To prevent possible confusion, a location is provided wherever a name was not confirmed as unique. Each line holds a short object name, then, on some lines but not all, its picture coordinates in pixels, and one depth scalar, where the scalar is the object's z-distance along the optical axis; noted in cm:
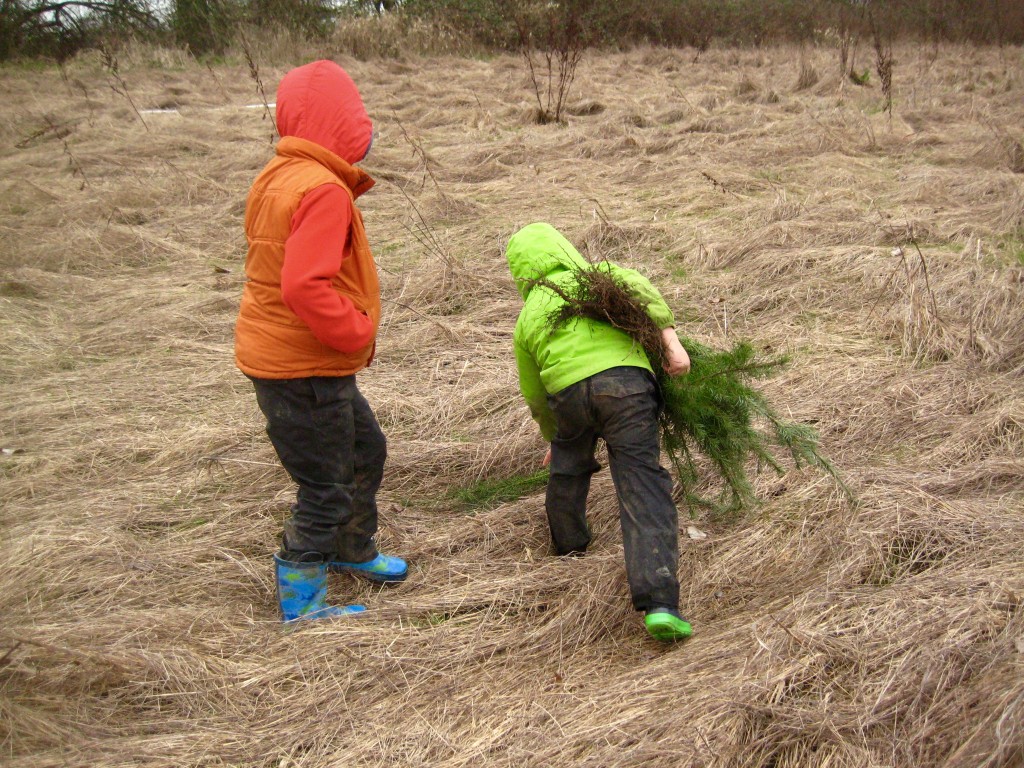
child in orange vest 234
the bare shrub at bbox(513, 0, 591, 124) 1029
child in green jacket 241
